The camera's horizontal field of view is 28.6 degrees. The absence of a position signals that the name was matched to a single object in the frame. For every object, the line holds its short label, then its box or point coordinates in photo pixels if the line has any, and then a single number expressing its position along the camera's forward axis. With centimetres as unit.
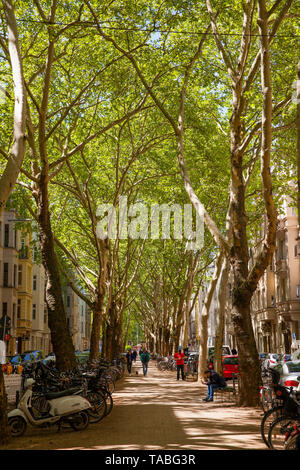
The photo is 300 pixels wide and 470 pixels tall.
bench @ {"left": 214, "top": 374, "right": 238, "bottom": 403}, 1775
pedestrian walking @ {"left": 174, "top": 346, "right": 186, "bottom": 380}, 2883
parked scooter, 1054
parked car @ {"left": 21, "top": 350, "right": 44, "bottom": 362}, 3762
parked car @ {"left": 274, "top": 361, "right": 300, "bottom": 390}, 1680
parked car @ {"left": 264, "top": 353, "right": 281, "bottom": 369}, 3096
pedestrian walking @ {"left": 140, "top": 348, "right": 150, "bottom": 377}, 3525
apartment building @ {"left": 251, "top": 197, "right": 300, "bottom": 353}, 4741
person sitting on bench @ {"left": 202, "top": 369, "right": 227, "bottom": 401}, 1703
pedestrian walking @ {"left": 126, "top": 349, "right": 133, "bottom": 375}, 3825
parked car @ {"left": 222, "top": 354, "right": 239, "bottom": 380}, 3061
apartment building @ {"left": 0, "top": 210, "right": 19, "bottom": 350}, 4973
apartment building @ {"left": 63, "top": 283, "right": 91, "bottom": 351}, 9535
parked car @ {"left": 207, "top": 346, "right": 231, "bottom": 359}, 3916
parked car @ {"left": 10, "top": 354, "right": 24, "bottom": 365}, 3525
